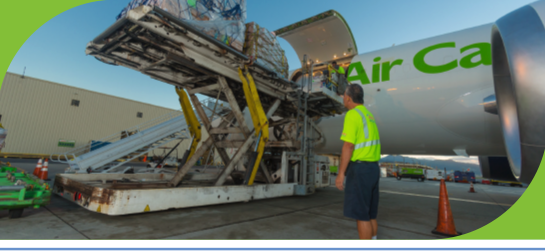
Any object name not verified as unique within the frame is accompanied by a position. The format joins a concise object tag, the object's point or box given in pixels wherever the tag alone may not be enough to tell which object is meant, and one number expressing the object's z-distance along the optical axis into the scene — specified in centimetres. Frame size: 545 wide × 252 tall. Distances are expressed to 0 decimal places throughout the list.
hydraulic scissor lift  364
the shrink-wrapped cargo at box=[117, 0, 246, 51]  380
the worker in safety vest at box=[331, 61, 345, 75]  759
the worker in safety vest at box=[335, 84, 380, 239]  212
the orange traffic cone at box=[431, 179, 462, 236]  326
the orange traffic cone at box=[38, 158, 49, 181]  722
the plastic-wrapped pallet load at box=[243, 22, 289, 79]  509
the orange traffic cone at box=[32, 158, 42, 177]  770
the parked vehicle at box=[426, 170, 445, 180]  2152
